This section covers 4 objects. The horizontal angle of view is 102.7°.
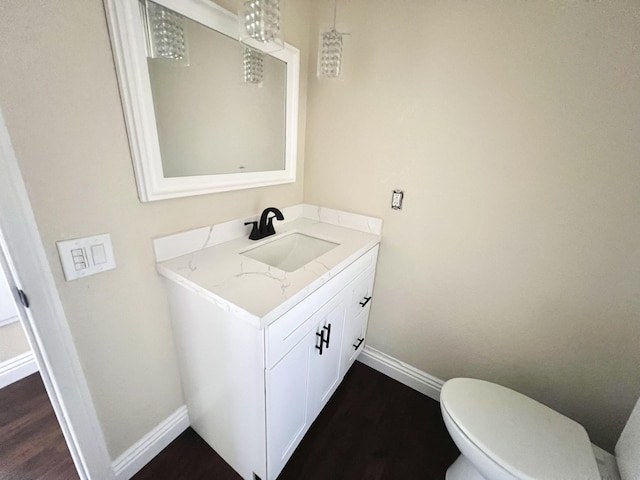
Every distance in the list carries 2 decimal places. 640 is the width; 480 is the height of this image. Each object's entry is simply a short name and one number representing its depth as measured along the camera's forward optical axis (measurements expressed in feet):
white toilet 2.71
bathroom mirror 2.65
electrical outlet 4.42
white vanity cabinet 2.72
